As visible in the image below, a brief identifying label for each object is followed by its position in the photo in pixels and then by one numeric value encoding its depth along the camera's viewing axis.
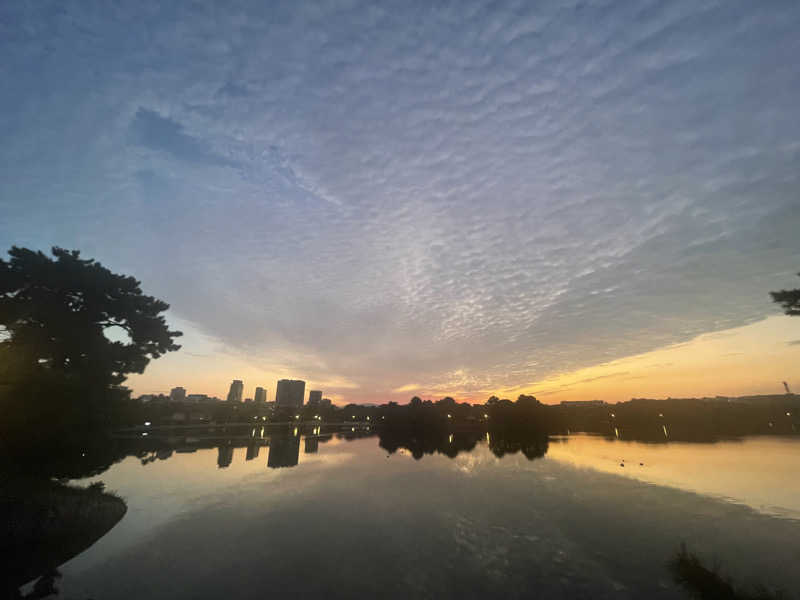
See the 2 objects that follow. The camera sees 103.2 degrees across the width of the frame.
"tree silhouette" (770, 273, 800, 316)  20.67
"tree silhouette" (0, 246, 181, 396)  26.58
